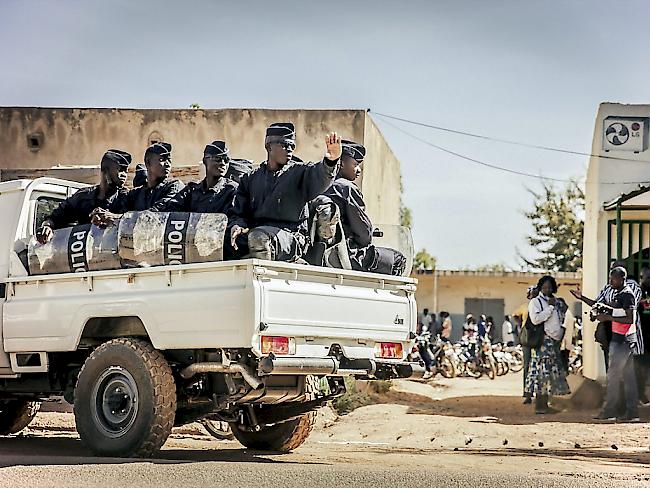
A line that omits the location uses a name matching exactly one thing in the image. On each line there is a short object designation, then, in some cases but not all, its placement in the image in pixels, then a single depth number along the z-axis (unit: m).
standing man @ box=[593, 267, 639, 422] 13.18
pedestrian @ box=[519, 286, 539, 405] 15.12
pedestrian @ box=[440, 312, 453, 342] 29.48
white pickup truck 7.54
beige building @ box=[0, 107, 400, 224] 17.84
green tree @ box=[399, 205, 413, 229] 47.88
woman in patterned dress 14.66
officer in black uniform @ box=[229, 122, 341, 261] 7.92
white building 15.89
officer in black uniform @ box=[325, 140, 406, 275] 9.15
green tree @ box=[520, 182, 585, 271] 44.06
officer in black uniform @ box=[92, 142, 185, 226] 9.25
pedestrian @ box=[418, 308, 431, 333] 30.98
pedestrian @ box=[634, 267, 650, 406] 14.53
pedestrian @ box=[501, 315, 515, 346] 32.19
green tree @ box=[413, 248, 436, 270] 51.83
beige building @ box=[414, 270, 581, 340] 36.84
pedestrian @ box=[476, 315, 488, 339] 30.90
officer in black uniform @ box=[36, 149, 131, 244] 9.59
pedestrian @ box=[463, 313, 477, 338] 28.17
